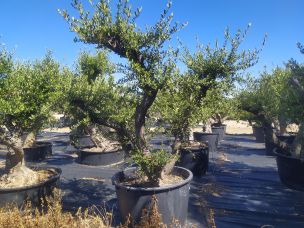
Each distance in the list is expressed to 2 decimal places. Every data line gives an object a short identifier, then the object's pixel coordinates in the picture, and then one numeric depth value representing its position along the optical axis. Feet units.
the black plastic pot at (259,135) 45.44
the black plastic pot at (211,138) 38.49
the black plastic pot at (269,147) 33.75
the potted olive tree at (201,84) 15.41
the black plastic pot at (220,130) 48.26
